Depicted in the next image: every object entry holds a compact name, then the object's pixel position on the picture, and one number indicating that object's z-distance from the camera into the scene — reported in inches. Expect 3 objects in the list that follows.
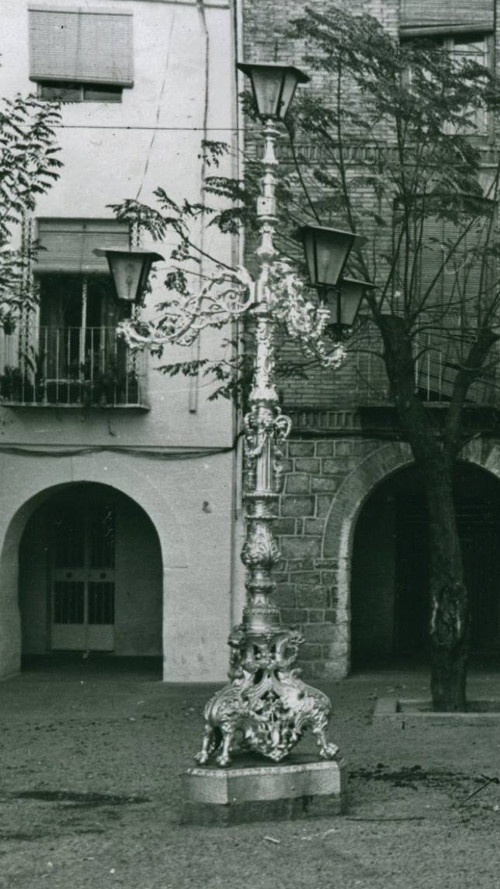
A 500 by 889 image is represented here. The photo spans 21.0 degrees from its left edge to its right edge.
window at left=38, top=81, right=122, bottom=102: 684.2
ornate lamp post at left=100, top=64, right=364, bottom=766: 342.0
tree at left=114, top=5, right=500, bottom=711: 533.6
